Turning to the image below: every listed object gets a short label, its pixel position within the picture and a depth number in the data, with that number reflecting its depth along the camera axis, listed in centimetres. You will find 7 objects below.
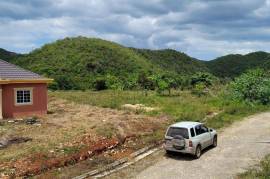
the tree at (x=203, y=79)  3596
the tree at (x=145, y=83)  3920
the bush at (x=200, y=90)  3198
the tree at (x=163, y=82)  3178
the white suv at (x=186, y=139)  1211
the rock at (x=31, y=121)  1723
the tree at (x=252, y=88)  2661
